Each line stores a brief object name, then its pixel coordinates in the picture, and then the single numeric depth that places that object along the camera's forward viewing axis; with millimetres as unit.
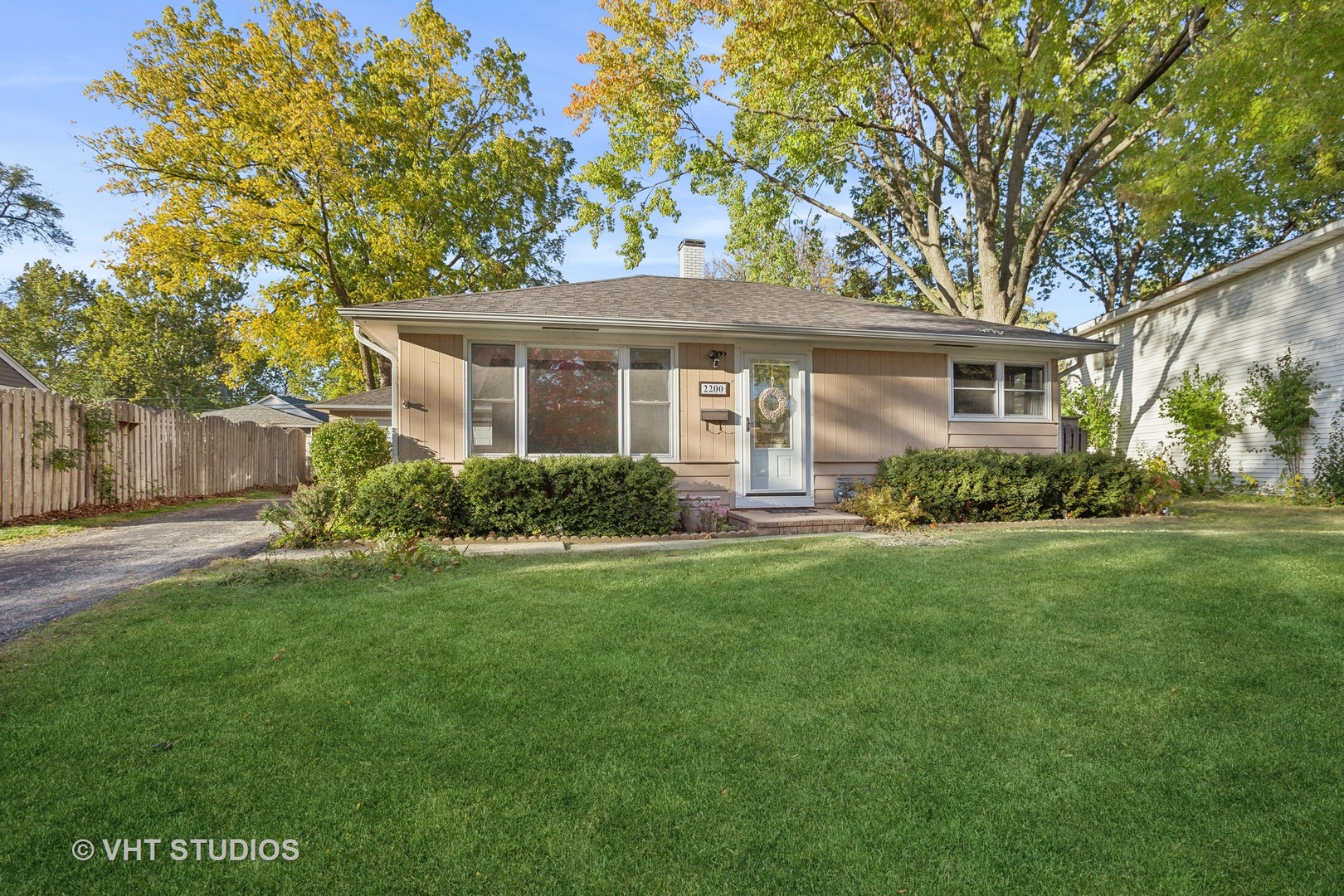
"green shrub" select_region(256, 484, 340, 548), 6832
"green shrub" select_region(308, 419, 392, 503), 8977
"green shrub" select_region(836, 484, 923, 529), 8188
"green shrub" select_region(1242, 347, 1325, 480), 10680
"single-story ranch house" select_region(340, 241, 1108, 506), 8586
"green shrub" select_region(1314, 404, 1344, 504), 9969
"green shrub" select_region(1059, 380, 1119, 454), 15414
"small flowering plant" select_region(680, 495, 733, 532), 8234
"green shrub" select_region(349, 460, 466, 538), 7262
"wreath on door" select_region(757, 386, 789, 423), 9570
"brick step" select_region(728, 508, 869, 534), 8031
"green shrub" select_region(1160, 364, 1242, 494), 12227
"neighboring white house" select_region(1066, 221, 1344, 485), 10484
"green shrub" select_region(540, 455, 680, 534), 7641
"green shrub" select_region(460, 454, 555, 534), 7484
